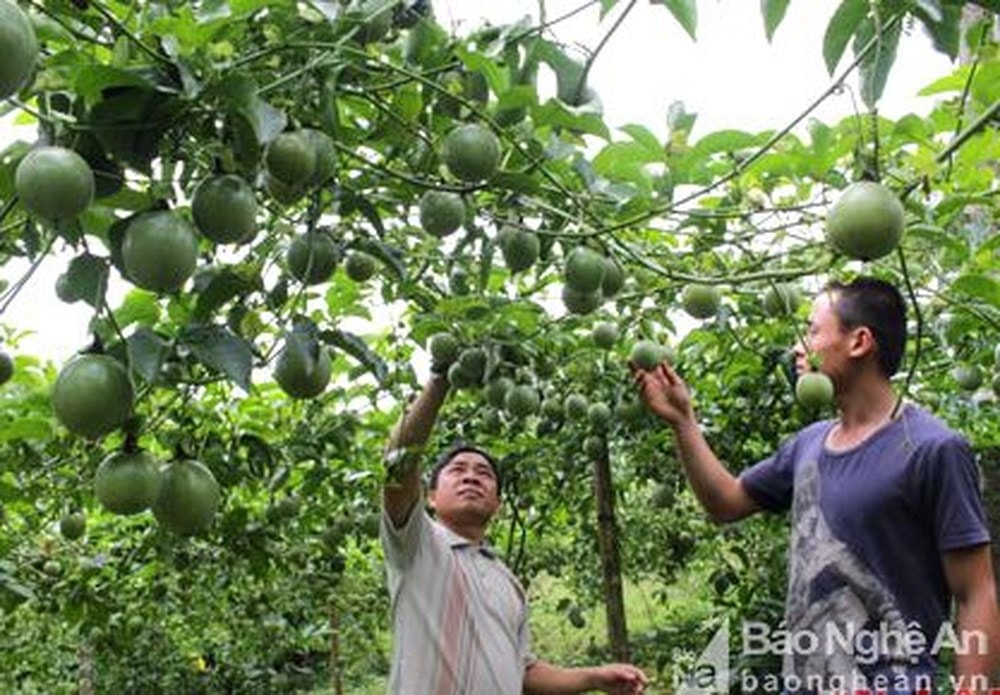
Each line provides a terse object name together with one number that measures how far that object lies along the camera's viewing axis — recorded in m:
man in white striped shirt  2.67
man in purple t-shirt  2.12
